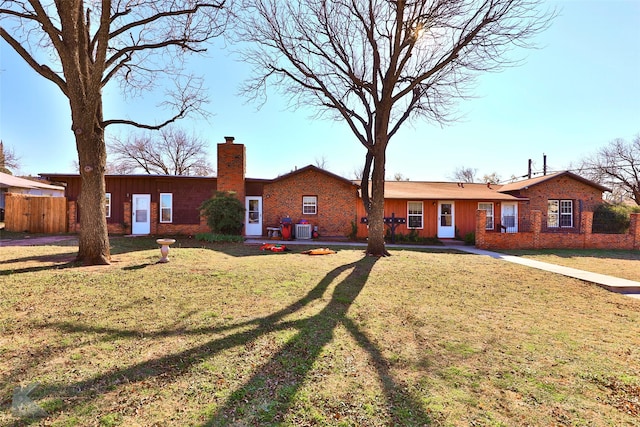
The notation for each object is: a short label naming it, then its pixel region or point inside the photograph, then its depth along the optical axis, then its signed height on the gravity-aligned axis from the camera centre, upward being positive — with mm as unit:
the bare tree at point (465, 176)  57169 +8205
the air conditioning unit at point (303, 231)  16781 -788
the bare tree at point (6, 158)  38781 +8022
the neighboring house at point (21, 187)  22375 +2531
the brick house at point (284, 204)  16906 +815
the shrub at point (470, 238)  15617 -1125
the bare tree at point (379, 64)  10133 +6024
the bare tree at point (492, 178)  48319 +6655
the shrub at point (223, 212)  14430 +266
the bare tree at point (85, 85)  7426 +3528
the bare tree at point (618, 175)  33031 +5028
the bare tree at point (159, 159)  33938 +7109
